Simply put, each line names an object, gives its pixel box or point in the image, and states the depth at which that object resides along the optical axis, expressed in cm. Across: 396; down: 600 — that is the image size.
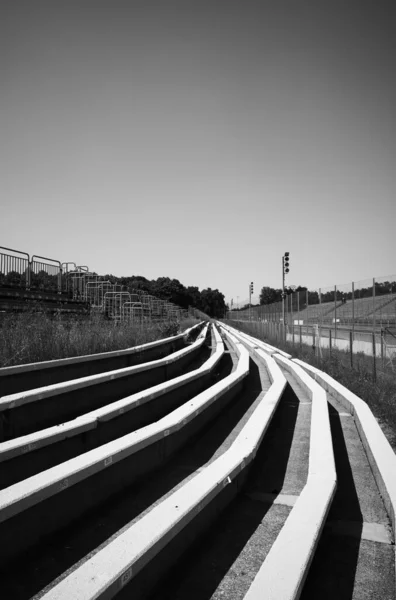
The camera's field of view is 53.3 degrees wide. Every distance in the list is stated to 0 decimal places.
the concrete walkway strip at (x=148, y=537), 153
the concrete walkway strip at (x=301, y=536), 163
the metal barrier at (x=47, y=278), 1377
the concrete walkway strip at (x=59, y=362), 343
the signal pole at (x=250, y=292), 4281
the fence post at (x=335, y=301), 1686
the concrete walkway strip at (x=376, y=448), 260
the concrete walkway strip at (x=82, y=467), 187
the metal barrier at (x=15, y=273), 1208
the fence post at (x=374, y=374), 731
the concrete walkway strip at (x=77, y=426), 237
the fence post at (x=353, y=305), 1503
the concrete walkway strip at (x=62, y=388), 292
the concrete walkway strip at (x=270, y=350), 1124
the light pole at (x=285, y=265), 2235
